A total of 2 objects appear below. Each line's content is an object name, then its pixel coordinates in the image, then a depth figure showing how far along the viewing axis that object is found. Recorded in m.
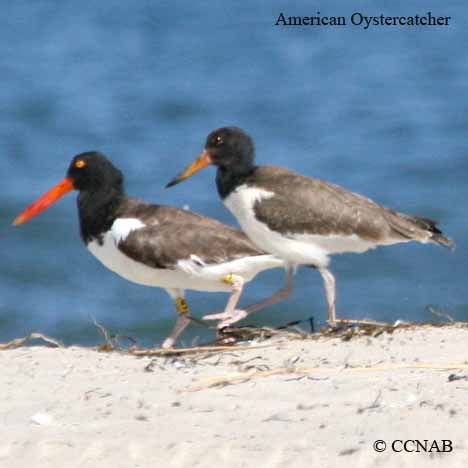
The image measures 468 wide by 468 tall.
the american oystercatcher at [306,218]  19.55
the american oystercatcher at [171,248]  19.62
